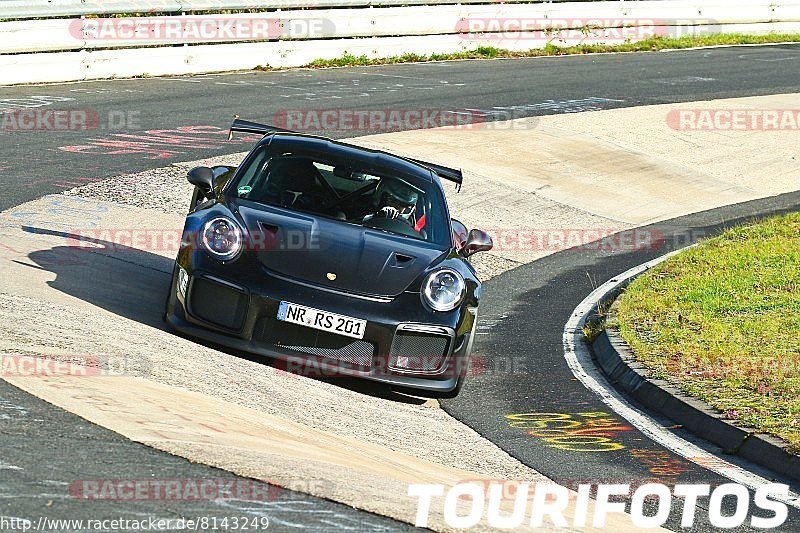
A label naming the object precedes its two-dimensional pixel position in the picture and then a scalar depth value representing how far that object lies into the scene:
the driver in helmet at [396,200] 18.08
